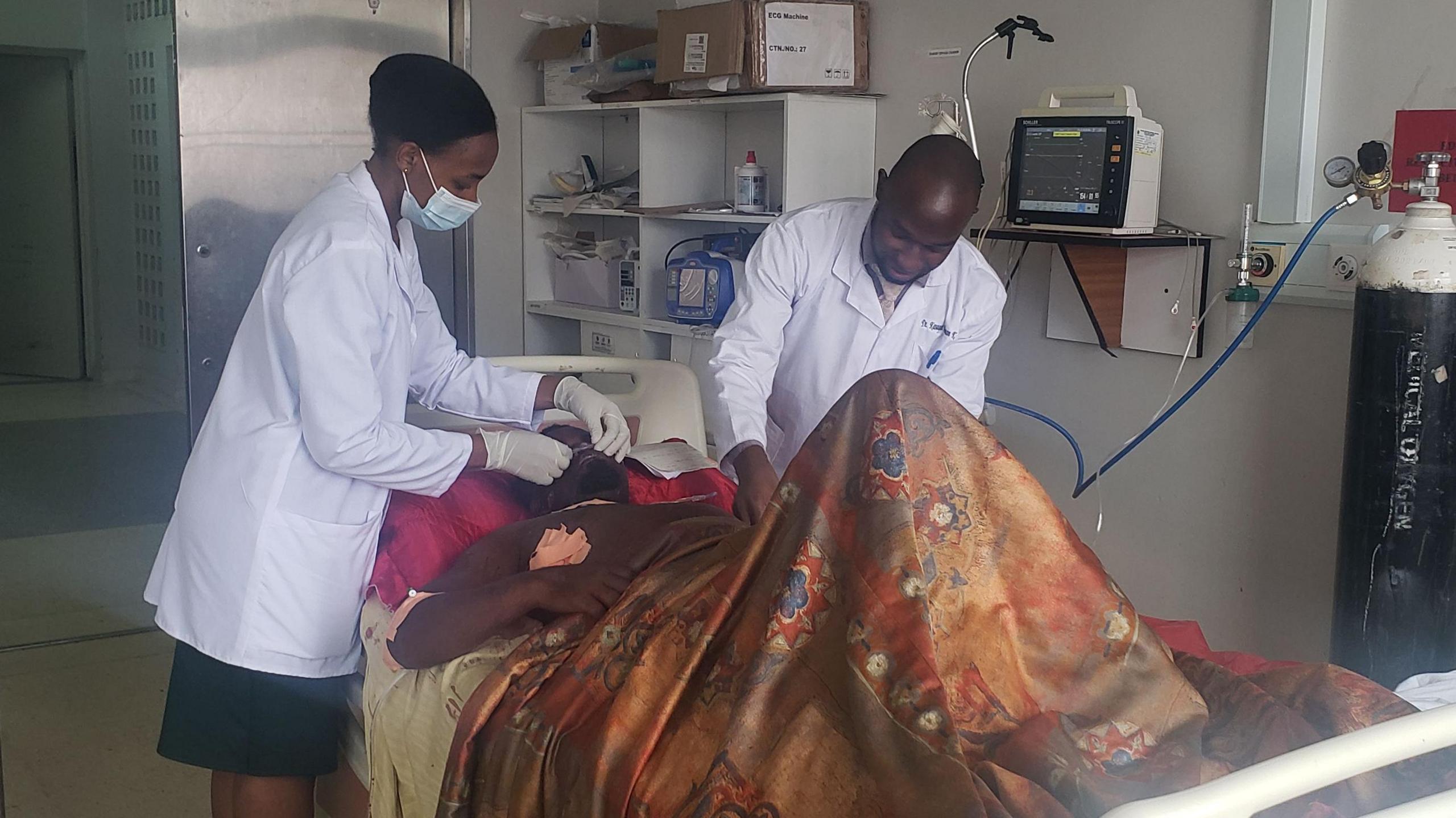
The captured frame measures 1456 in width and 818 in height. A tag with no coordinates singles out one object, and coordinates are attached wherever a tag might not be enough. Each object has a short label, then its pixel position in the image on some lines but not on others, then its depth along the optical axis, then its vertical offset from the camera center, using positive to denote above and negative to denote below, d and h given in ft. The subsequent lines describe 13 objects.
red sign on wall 6.86 +0.55
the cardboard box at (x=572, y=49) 12.16 +1.73
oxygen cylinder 6.24 -1.12
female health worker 5.37 -1.11
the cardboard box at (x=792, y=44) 10.00 +1.48
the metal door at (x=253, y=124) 11.29 +0.87
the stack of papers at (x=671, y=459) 7.08 -1.36
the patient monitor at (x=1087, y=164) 7.79 +0.44
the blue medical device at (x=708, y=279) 10.93 -0.47
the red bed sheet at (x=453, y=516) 5.88 -1.51
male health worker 7.29 -0.54
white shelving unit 10.25 +0.54
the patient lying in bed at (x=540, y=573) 5.17 -1.55
